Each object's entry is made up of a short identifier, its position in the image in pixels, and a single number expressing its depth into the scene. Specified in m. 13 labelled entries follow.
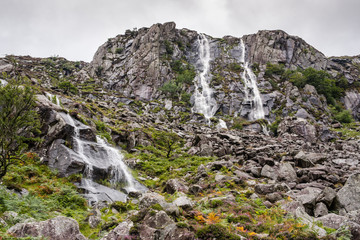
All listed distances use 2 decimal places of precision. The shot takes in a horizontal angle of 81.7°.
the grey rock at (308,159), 17.17
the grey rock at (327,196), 8.98
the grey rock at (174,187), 13.88
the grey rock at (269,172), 15.20
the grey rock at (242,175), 14.93
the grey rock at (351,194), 8.98
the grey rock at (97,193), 14.30
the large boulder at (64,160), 16.53
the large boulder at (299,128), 42.78
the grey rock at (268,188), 11.49
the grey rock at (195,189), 13.09
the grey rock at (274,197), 10.19
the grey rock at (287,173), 14.42
